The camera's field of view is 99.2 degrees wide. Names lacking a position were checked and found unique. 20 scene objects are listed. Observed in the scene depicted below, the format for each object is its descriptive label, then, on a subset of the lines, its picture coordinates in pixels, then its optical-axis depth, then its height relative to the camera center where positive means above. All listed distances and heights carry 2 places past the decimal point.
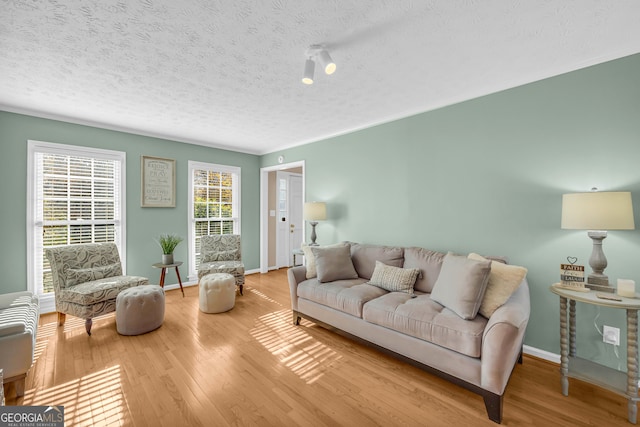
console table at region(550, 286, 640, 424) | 1.73 -1.05
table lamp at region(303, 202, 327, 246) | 4.16 +0.03
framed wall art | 4.26 +0.48
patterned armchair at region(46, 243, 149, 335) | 2.88 -0.80
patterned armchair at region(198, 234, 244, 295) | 4.06 -0.71
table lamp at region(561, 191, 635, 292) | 1.84 -0.02
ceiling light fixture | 1.97 +1.12
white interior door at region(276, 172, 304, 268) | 6.12 -0.08
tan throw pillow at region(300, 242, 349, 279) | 3.26 -0.62
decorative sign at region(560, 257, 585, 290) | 2.06 -0.48
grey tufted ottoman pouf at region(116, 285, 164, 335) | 2.84 -1.05
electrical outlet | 2.13 -0.96
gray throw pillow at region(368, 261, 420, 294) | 2.77 -0.68
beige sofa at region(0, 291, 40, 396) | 1.86 -0.95
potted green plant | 4.07 -0.52
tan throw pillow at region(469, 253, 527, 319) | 2.02 -0.55
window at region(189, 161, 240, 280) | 4.80 +0.19
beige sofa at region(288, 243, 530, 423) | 1.76 -0.80
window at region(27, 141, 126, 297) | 3.41 +0.16
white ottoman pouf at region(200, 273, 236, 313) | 3.45 -1.04
